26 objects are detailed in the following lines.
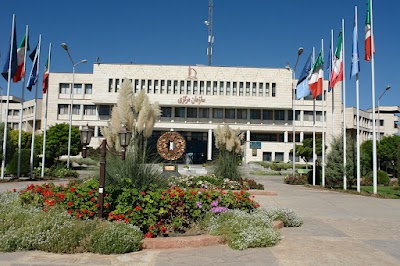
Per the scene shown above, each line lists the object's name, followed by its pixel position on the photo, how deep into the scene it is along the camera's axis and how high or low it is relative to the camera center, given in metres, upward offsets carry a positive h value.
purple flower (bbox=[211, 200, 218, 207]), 8.20 -0.99
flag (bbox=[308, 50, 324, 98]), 22.30 +5.25
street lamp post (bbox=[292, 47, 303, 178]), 25.99 +7.89
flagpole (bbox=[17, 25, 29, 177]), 22.56 +3.75
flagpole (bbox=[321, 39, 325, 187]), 22.28 -0.18
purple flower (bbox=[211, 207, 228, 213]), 7.99 -1.09
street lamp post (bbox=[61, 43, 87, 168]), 29.97 +9.00
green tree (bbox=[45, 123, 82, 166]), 43.22 +1.75
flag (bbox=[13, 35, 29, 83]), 22.23 +5.71
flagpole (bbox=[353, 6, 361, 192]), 18.38 +3.46
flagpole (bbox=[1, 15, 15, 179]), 21.75 +4.37
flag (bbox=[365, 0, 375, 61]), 17.36 +5.95
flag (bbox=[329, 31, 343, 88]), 19.86 +5.48
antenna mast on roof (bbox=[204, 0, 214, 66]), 72.94 +25.85
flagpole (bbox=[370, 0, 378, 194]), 17.28 +3.99
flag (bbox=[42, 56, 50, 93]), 24.62 +5.21
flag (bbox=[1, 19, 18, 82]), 21.80 +5.61
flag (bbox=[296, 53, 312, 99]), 23.50 +5.18
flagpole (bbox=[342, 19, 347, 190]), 19.89 +0.99
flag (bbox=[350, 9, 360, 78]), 18.16 +5.35
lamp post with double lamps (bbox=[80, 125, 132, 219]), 7.71 +0.38
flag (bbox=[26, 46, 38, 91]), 22.78 +4.96
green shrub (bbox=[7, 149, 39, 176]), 25.95 -0.67
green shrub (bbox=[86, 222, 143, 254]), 6.00 -1.39
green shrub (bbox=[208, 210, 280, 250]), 6.59 -1.32
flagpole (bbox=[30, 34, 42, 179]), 23.25 +6.18
